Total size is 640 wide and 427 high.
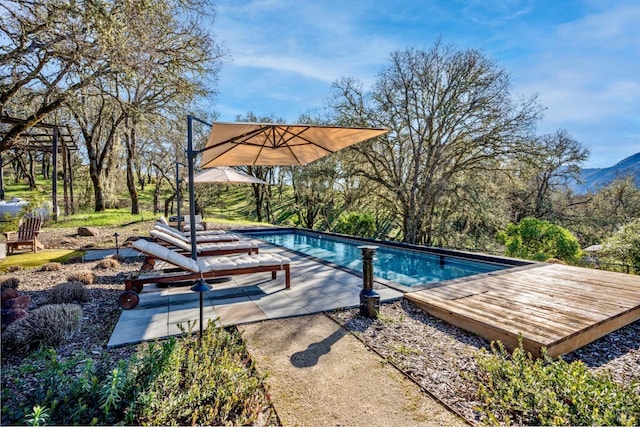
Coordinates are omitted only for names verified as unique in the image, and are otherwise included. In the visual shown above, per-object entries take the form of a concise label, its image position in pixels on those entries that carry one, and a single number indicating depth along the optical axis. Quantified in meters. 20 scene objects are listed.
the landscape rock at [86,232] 10.12
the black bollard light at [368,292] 3.80
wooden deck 3.12
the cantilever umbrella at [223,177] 9.21
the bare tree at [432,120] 11.49
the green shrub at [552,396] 1.94
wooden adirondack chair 7.57
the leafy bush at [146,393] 1.96
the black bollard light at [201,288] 2.92
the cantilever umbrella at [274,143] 3.86
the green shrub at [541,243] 8.52
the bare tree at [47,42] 5.18
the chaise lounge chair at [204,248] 5.73
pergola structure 10.16
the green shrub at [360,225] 14.04
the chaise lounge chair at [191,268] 4.15
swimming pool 7.18
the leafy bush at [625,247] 6.83
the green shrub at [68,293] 4.07
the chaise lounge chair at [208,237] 6.86
